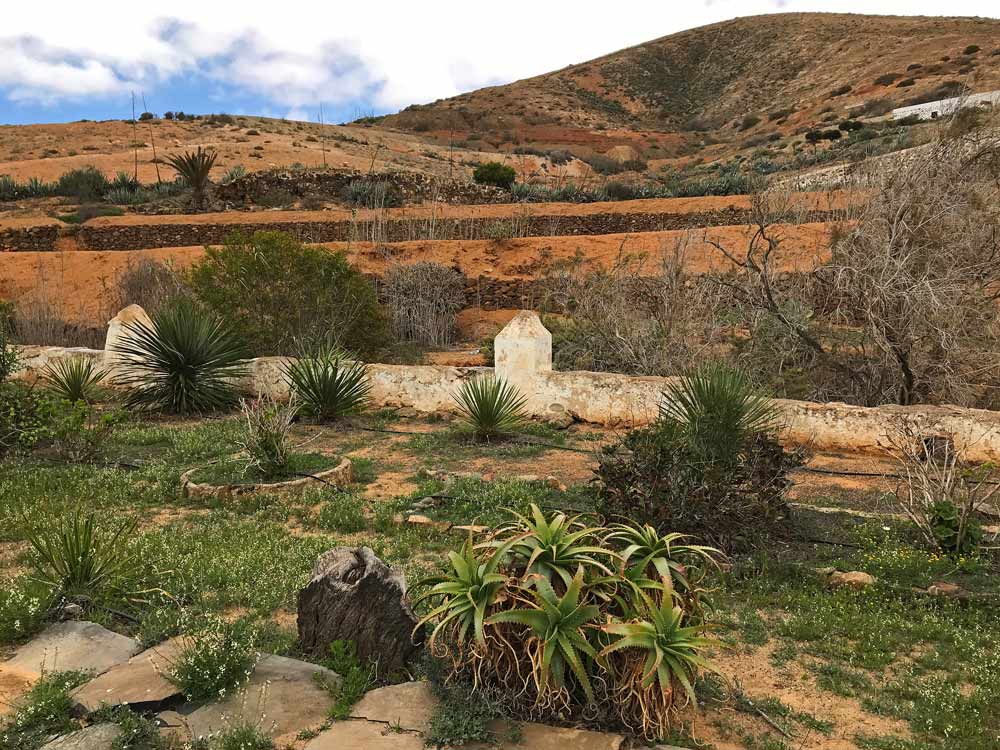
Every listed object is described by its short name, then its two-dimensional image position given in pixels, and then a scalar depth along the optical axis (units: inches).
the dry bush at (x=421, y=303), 653.9
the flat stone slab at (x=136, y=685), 118.0
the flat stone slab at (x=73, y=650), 132.4
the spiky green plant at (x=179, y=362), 373.7
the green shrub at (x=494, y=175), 1238.9
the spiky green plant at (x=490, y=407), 340.8
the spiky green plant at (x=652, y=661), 108.3
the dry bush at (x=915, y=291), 336.2
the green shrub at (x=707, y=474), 202.1
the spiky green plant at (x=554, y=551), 119.1
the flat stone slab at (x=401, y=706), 114.1
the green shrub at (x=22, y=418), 285.1
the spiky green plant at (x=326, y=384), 365.4
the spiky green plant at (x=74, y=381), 379.2
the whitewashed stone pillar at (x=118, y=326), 414.0
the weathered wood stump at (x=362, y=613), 131.6
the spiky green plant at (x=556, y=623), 110.3
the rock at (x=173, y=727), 111.1
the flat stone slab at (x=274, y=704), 114.0
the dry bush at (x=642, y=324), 399.4
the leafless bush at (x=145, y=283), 597.9
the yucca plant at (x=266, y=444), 260.5
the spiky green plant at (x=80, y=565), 158.2
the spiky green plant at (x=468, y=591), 117.1
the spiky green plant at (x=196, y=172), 1060.5
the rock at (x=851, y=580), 178.8
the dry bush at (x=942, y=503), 198.2
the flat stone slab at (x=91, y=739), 107.7
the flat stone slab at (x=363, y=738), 108.4
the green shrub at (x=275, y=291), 447.8
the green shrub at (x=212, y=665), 120.9
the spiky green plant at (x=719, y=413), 216.8
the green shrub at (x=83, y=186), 1126.4
